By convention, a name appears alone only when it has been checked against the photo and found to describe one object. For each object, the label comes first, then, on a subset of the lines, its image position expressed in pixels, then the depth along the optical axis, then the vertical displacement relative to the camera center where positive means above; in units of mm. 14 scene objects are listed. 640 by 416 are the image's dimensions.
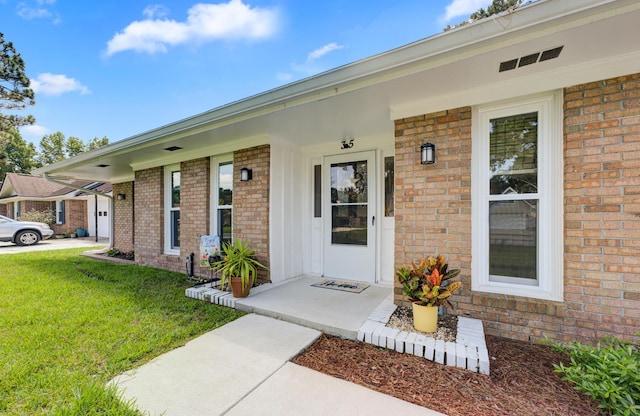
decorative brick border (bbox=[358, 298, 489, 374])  2219 -1232
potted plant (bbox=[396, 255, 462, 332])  2523 -783
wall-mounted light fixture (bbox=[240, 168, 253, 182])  4617 +564
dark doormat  4219 -1284
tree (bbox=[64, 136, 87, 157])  30988 +7141
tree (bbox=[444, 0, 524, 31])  8242 +6563
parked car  10727 -1034
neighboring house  14648 +235
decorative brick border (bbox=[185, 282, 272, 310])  3807 -1303
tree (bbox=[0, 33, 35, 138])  10523 +4938
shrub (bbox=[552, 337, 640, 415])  1606 -1104
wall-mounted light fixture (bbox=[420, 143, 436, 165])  2998 +608
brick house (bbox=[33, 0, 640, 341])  2203 +606
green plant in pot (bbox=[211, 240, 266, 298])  3818 -920
